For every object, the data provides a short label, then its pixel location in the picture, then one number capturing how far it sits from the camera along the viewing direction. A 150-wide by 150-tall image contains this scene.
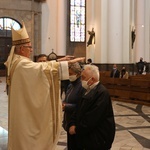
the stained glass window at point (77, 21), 32.44
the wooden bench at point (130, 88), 12.22
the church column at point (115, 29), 23.52
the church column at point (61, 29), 25.36
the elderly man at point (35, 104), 3.46
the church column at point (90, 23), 24.86
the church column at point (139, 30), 28.44
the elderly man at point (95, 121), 3.57
